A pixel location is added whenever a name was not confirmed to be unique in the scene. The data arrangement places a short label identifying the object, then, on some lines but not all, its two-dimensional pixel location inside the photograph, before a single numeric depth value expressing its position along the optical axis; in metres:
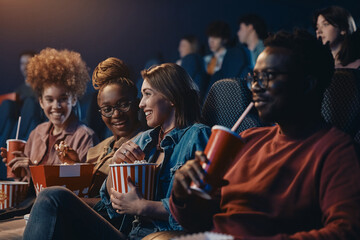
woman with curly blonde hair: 2.70
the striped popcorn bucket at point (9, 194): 2.42
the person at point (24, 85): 4.49
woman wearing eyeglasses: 2.26
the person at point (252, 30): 4.76
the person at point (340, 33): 2.51
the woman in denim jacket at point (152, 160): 1.57
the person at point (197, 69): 4.17
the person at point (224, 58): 3.80
